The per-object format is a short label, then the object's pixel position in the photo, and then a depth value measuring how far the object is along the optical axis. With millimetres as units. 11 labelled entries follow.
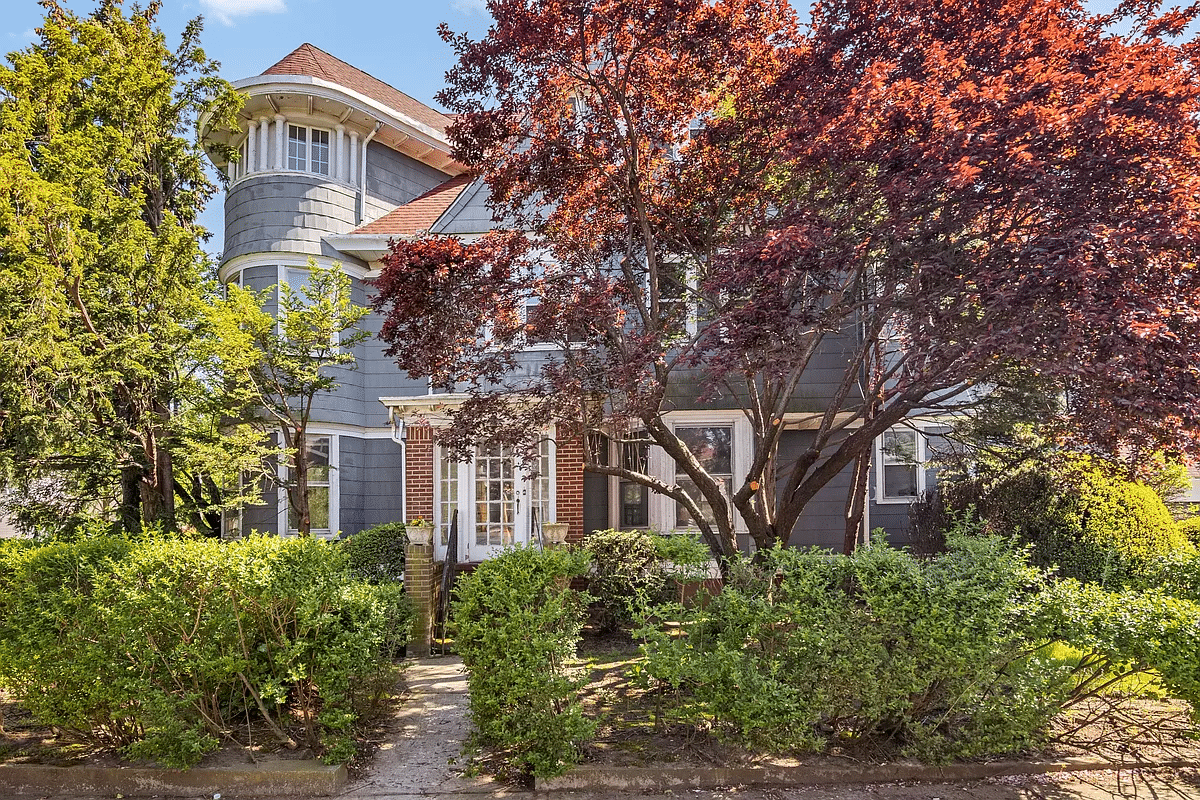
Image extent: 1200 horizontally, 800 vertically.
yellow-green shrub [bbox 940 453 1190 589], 7664
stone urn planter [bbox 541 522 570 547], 8375
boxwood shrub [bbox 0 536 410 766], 4855
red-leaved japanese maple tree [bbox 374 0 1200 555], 4719
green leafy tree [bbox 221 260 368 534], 9539
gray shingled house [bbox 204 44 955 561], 10992
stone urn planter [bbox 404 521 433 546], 8523
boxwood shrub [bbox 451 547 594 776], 4750
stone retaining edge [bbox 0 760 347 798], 4852
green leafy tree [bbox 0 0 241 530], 8195
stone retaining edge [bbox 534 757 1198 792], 4828
